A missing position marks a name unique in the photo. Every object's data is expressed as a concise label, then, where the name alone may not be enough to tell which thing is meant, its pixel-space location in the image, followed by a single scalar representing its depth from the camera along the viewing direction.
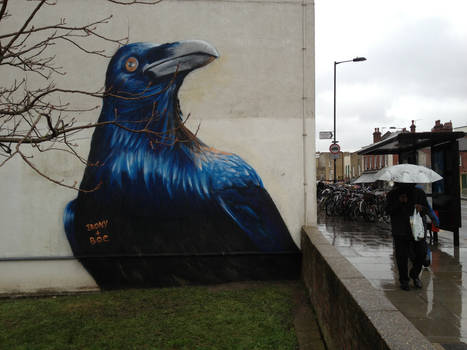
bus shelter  8.44
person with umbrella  5.38
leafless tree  7.51
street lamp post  22.86
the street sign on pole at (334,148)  22.27
